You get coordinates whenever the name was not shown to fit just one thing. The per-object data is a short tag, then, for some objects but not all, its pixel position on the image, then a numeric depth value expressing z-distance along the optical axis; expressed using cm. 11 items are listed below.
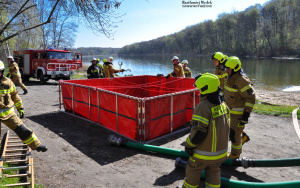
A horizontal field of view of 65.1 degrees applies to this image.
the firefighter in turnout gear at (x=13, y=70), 959
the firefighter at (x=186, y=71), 1314
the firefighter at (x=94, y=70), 1206
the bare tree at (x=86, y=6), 512
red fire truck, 1800
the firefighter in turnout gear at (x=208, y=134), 287
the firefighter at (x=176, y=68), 1045
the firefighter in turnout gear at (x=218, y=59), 550
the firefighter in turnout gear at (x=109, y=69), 1150
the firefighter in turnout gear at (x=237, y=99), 439
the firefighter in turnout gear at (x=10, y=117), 437
